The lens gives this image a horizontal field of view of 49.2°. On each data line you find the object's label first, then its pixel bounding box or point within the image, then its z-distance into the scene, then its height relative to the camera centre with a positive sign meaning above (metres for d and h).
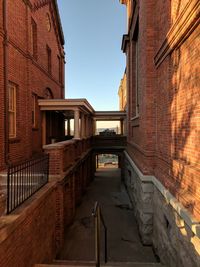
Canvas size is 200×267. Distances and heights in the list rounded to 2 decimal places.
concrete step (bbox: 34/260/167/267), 5.30 -3.32
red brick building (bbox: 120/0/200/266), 4.11 +0.21
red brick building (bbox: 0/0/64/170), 7.83 +2.62
